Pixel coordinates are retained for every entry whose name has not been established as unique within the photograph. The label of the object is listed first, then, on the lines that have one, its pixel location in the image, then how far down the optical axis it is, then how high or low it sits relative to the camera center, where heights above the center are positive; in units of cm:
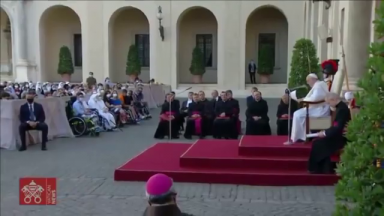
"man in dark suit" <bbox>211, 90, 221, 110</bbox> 1387 -113
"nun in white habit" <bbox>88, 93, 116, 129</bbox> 1516 -154
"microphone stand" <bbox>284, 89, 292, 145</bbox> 932 -160
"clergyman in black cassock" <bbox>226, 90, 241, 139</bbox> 1340 -150
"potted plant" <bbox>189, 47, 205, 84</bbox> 2830 -23
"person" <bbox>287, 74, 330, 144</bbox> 905 -95
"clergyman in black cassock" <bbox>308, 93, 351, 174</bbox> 812 -143
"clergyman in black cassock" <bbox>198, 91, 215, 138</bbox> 1373 -161
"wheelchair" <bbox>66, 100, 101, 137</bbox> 1423 -197
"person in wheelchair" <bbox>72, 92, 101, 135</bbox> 1429 -169
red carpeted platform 821 -197
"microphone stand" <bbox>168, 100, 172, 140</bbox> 1344 -202
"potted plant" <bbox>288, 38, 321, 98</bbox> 1370 -5
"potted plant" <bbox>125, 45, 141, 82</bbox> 2870 -24
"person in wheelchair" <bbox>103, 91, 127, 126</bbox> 1627 -165
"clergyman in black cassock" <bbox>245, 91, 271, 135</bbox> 1288 -156
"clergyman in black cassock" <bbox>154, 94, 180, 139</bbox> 1379 -183
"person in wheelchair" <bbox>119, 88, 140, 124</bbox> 1728 -165
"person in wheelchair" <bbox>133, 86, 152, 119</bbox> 1868 -174
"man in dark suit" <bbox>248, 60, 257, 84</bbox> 2890 -59
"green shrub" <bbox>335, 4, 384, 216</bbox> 300 -55
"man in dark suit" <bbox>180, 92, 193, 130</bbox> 1434 -154
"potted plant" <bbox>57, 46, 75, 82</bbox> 2989 -25
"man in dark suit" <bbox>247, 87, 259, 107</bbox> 1322 -108
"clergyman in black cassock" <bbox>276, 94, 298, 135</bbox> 1256 -143
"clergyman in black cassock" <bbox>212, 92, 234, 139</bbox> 1326 -166
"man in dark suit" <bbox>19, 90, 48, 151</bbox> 1189 -150
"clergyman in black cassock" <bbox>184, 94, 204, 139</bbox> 1366 -173
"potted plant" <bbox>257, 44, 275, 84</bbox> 2817 -22
